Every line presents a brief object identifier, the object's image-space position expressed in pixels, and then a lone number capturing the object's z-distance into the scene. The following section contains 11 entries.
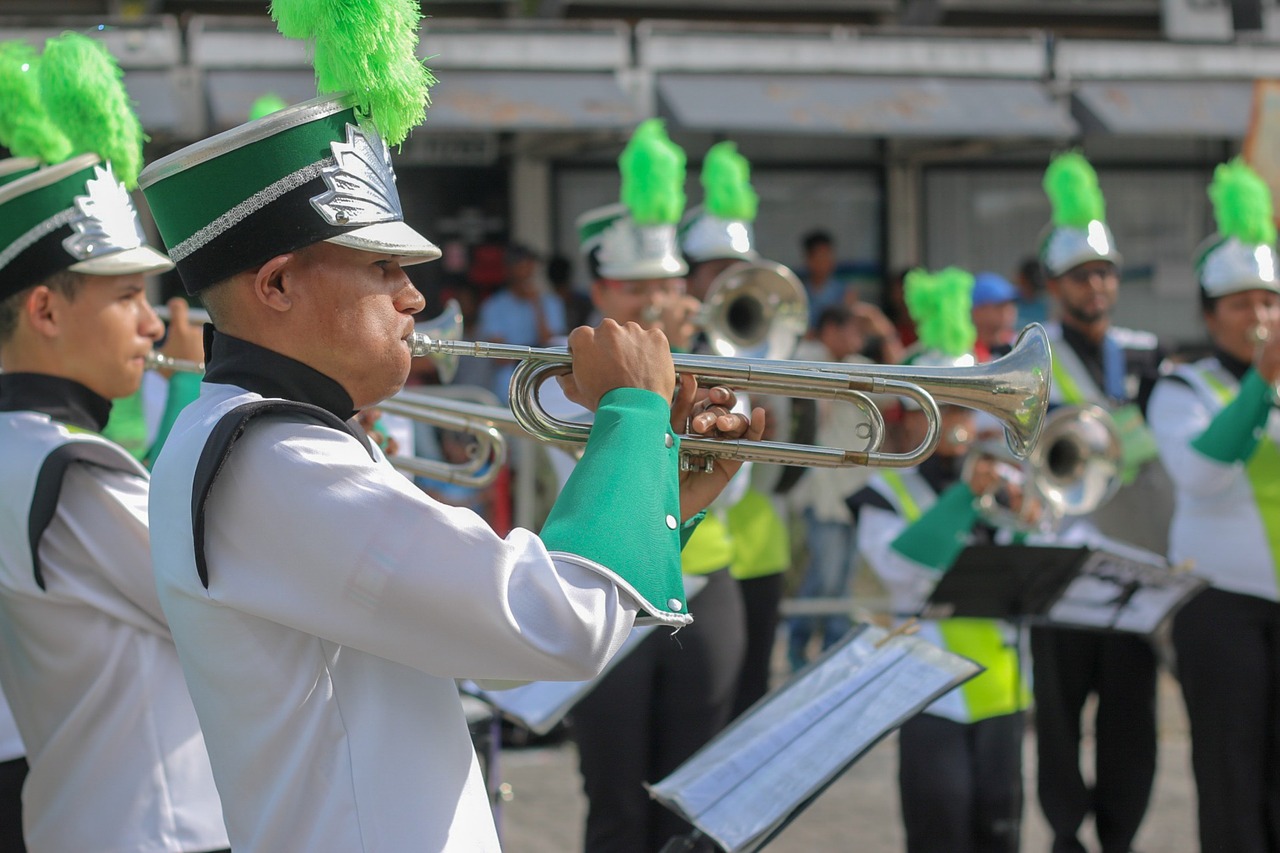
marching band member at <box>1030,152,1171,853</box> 4.94
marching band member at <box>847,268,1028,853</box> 4.22
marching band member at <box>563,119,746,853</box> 3.95
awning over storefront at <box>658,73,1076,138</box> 8.23
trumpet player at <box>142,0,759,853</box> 1.79
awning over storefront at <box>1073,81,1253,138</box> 8.85
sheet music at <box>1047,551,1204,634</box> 4.33
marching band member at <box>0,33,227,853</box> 2.62
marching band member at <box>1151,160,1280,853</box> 4.42
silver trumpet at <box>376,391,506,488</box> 3.20
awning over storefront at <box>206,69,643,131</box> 7.55
